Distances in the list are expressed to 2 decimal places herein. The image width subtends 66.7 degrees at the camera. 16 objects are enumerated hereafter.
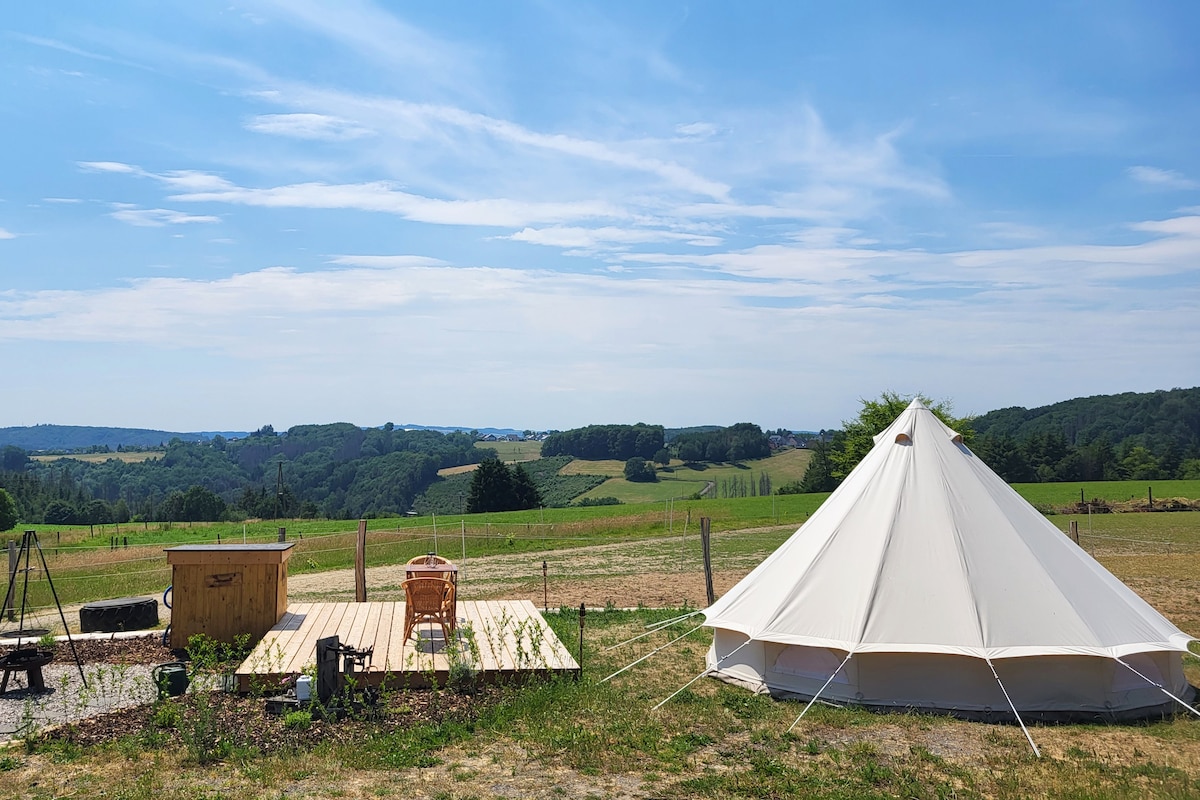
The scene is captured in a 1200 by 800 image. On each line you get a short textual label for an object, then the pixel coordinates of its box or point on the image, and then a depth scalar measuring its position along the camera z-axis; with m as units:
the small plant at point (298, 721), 7.09
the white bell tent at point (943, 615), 7.79
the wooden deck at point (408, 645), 8.45
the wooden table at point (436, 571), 9.94
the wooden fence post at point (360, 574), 14.21
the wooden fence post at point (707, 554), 14.88
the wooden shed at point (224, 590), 10.24
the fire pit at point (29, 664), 8.29
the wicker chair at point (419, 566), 10.05
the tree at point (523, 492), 62.66
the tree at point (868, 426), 48.91
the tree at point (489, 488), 61.97
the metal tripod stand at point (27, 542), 8.69
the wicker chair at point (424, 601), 9.34
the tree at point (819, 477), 70.06
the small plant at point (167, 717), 7.04
